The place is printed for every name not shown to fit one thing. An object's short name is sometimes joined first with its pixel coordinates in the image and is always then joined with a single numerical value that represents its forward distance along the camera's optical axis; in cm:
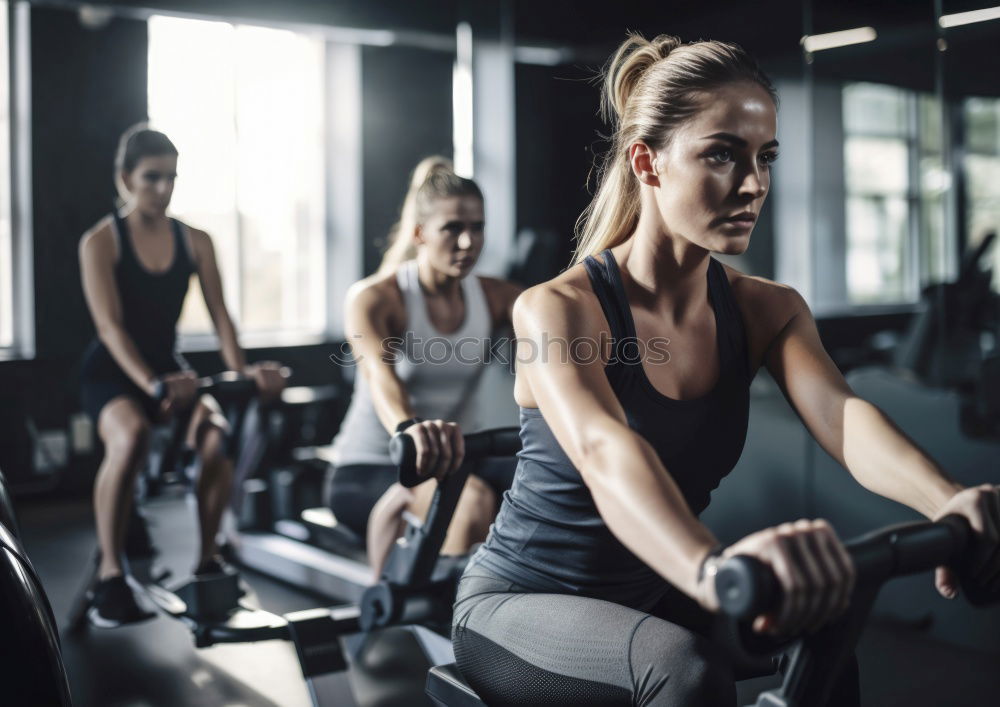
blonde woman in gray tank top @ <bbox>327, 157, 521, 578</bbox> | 222
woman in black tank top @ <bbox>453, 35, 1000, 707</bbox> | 102
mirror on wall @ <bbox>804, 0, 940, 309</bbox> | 253
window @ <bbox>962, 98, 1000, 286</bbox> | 238
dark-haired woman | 270
